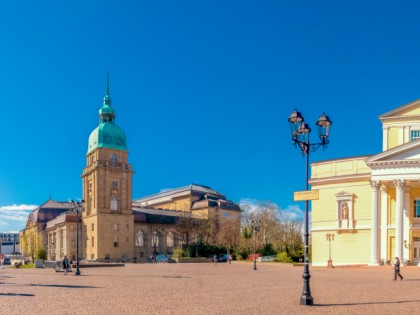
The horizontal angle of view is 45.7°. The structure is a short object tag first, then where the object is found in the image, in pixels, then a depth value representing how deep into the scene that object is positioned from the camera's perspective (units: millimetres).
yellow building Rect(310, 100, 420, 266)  43259
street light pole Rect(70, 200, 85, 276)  44488
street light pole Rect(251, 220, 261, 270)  63266
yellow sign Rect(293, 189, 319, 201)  18078
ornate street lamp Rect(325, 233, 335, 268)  49650
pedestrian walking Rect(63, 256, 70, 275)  40034
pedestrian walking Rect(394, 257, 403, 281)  27266
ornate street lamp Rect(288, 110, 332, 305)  17781
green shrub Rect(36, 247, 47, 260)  79888
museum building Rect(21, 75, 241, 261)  99000
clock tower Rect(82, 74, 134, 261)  98688
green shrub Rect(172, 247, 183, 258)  85762
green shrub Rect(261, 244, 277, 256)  75875
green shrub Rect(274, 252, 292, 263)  59094
